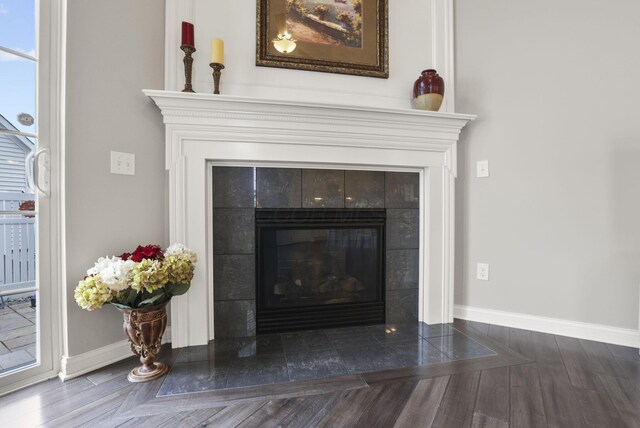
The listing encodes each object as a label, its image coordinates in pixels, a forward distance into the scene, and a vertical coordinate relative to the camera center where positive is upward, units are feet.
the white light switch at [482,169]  7.04 +1.06
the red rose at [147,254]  4.73 -0.59
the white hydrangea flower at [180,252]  5.09 -0.60
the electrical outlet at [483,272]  7.11 -1.34
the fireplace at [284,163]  5.75 +1.10
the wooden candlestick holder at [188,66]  5.74 +2.82
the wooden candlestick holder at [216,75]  5.83 +2.71
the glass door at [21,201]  4.39 +0.23
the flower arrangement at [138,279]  4.35 -0.93
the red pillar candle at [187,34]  5.64 +3.37
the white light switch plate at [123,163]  5.28 +0.94
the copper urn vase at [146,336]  4.70 -1.87
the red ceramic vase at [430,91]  6.58 +2.68
